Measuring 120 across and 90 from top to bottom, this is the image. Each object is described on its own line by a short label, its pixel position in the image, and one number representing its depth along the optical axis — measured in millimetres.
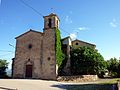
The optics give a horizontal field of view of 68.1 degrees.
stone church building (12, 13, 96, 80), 14446
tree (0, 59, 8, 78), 16832
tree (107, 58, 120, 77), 18162
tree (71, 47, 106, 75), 15408
